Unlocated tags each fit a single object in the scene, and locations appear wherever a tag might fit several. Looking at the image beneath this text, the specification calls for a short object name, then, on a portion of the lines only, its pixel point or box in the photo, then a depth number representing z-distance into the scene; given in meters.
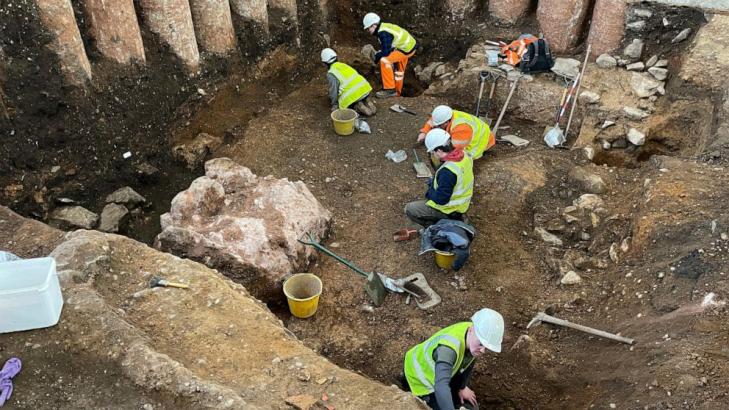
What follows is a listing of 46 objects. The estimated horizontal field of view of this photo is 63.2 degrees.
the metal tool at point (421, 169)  7.89
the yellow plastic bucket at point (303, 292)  5.80
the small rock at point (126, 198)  7.42
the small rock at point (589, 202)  6.89
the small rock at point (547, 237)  6.74
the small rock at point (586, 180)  7.10
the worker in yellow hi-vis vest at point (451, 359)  4.17
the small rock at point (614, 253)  6.14
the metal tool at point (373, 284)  6.08
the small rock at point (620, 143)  8.02
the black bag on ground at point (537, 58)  8.79
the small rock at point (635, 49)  8.70
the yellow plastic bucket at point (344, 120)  8.50
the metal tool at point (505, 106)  8.33
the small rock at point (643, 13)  8.59
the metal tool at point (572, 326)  5.05
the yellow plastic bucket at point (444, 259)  6.29
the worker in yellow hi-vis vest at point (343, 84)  8.61
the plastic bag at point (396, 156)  8.20
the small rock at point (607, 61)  8.73
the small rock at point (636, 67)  8.59
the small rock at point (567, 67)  8.74
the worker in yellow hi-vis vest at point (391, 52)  9.44
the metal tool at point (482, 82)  8.79
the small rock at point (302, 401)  3.80
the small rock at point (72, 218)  6.89
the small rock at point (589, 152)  7.72
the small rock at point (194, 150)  8.21
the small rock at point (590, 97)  8.28
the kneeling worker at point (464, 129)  7.27
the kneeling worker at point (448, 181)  6.14
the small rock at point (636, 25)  8.66
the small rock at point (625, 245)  6.11
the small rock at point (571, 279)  6.12
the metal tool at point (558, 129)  8.17
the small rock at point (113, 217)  7.04
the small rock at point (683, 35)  8.41
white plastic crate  3.51
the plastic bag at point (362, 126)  8.67
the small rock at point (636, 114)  8.07
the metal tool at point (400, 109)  9.12
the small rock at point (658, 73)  8.39
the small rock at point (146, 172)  7.82
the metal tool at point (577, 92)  8.18
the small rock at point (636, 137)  7.85
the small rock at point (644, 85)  8.27
